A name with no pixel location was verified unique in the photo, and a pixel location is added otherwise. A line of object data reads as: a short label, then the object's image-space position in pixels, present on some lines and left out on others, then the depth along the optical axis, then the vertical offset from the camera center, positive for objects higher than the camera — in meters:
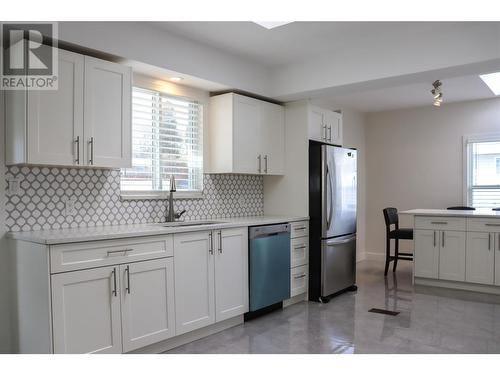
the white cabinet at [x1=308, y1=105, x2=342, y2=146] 4.51 +0.63
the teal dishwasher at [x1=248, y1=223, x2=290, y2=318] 3.76 -0.81
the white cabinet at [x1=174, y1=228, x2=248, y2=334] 3.12 -0.78
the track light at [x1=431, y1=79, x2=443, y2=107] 4.20 +0.89
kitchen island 4.62 -0.81
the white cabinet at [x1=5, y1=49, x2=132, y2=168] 2.60 +0.42
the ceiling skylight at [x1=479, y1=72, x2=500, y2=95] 4.77 +1.20
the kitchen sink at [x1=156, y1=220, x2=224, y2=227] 3.53 -0.38
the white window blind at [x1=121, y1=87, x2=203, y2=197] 3.53 +0.34
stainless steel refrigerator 4.31 -0.42
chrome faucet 3.64 -0.23
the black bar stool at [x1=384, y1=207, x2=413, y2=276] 5.75 -0.77
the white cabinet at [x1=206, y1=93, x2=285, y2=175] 4.00 +0.46
